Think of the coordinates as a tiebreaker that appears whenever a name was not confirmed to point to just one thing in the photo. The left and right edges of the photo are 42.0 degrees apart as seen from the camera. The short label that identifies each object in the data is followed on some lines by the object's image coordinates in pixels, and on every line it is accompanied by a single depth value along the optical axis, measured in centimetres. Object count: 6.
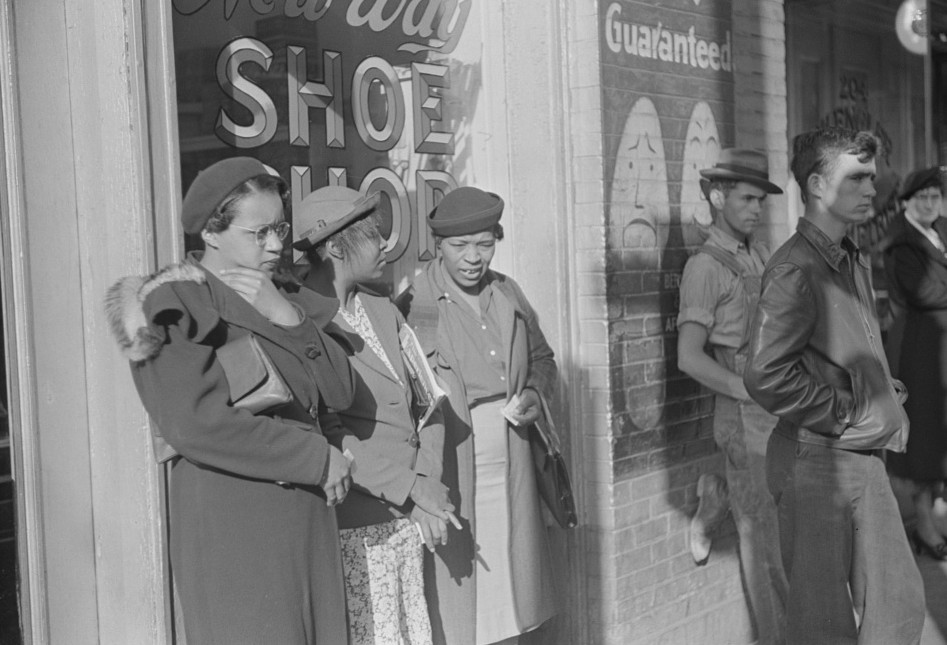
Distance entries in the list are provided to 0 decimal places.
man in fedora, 499
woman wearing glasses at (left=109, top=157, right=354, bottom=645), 300
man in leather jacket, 381
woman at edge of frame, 681
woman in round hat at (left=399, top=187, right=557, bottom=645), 424
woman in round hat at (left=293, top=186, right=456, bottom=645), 372
